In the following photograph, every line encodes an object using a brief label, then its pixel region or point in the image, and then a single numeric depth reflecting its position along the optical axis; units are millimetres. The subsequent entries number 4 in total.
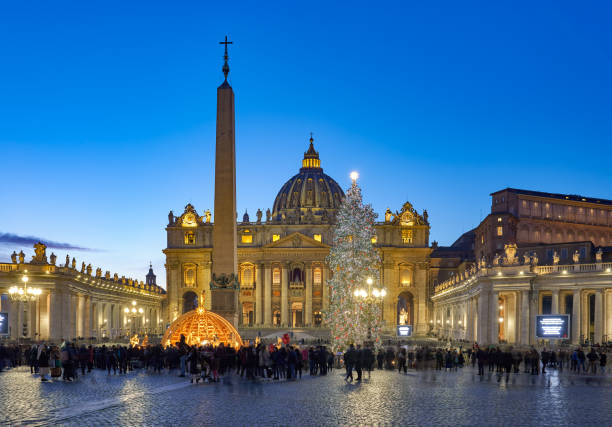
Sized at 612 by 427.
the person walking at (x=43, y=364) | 27172
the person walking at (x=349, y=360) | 28797
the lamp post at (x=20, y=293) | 46744
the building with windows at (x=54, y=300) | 62062
